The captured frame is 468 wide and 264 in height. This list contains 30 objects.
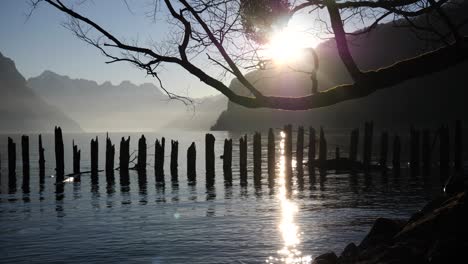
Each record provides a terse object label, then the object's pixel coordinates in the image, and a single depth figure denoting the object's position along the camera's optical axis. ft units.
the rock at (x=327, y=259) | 28.58
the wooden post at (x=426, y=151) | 114.34
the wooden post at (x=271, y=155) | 116.13
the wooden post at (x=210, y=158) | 110.73
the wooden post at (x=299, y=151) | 124.98
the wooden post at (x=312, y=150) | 123.13
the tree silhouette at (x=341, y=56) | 16.96
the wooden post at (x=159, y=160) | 112.79
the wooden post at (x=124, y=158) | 115.56
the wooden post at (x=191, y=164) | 110.52
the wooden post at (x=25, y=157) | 111.04
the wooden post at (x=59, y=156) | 108.27
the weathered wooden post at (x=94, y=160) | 112.98
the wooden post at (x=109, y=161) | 110.70
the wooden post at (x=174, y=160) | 111.55
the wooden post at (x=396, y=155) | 116.99
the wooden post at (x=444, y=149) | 110.73
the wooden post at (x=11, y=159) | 113.80
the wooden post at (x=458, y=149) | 110.07
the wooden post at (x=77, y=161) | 112.57
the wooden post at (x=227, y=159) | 114.58
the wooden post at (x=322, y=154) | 122.58
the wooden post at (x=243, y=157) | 119.81
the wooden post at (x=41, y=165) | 111.09
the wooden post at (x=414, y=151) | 116.05
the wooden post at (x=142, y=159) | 114.32
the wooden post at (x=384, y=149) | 115.96
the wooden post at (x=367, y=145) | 117.18
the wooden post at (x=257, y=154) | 115.90
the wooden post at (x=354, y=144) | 118.08
